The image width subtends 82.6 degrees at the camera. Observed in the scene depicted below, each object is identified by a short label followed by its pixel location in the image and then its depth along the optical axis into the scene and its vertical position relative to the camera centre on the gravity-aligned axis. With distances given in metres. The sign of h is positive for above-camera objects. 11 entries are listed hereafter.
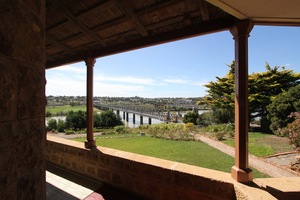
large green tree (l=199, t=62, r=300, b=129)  13.42 +1.14
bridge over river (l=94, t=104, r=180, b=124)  22.91 -2.22
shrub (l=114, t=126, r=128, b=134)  16.28 -2.92
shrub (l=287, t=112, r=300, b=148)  5.11 -0.97
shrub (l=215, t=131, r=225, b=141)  9.83 -2.02
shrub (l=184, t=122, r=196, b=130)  11.89 -1.89
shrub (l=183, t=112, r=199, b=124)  17.78 -1.73
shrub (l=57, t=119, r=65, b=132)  24.47 -3.89
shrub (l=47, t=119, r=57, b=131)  24.83 -3.69
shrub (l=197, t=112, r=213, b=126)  17.03 -1.86
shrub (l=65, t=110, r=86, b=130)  24.26 -3.00
